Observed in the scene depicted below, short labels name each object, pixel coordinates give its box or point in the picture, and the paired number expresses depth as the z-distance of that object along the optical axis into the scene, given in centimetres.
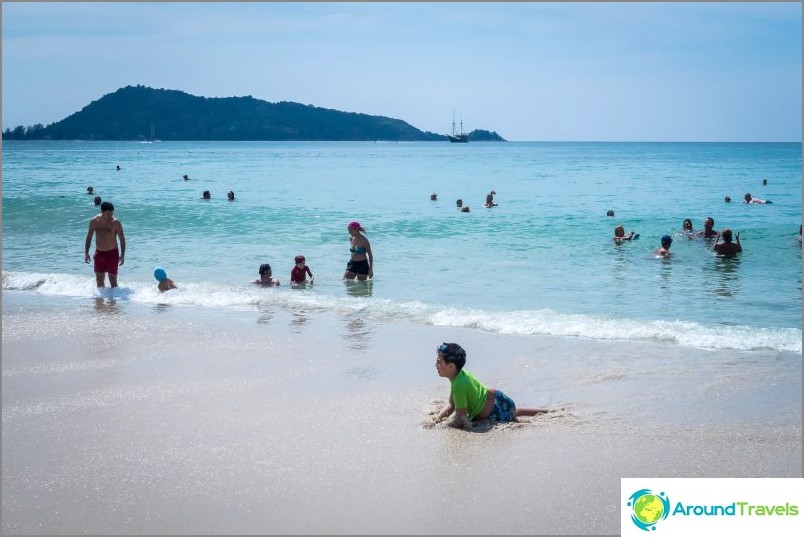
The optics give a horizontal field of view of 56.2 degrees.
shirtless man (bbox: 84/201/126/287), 1259
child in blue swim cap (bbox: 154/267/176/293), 1255
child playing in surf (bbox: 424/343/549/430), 621
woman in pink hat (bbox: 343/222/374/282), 1352
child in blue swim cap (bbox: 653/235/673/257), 1672
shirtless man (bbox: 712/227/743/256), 1659
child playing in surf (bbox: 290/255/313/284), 1348
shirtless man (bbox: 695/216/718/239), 1906
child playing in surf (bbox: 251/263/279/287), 1326
